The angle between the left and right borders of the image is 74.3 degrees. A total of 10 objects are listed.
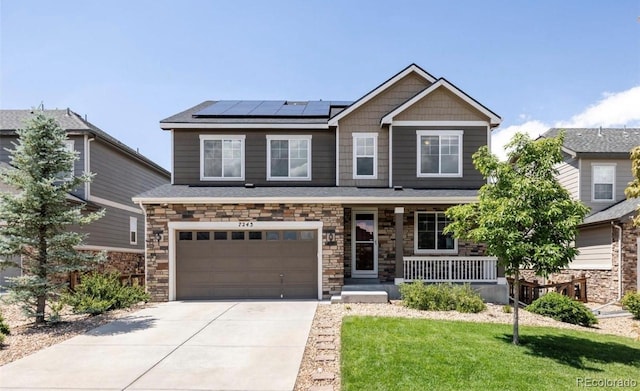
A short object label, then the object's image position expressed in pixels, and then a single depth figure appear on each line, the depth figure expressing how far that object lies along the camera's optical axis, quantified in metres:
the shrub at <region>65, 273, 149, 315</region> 10.75
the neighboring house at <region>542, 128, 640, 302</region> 14.46
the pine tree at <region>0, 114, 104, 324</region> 9.65
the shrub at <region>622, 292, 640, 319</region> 12.17
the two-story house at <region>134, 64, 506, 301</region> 12.95
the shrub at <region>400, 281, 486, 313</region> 11.18
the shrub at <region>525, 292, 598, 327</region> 10.85
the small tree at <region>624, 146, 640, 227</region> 6.51
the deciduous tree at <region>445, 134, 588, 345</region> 7.83
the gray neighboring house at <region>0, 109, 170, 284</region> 16.41
